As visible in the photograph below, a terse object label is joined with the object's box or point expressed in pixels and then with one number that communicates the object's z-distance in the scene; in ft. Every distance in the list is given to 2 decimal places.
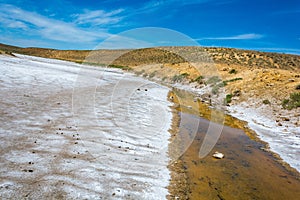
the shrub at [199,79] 99.52
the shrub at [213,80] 90.79
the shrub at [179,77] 118.62
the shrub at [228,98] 66.11
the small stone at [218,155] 24.68
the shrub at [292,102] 46.35
